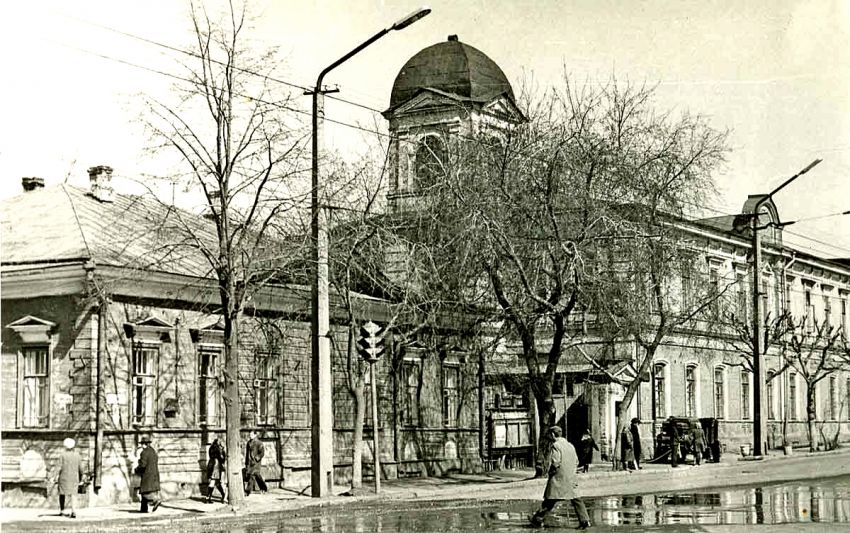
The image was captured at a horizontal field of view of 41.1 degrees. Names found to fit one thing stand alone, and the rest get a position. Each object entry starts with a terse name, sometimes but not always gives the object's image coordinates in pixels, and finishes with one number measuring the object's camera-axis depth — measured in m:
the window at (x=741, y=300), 40.21
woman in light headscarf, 21.28
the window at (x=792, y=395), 60.22
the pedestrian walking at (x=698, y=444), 40.97
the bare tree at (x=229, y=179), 22.70
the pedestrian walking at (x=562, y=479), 17.86
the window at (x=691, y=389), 49.77
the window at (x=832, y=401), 64.81
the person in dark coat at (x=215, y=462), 25.71
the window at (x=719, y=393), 52.09
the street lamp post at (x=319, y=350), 23.97
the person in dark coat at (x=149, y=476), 22.12
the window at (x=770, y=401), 56.98
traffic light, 24.72
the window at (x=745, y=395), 54.64
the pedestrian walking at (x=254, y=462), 26.25
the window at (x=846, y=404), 66.44
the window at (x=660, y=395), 47.28
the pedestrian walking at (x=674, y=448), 38.81
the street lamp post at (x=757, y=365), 40.59
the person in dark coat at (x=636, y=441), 36.47
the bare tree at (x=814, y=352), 50.41
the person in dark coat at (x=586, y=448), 34.88
